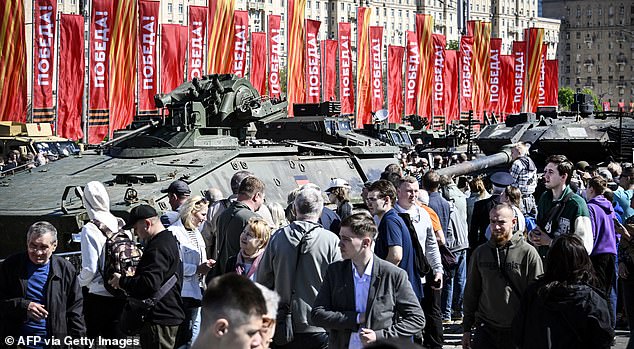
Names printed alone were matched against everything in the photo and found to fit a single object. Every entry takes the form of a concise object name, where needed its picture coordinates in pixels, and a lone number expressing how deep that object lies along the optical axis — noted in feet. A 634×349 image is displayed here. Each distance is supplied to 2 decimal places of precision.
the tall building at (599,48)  527.81
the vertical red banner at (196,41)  114.01
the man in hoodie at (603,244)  34.65
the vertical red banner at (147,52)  106.63
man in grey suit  24.17
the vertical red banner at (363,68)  140.77
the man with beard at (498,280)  27.07
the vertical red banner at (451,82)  155.53
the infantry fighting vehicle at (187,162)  44.96
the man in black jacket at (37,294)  26.81
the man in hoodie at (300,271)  27.14
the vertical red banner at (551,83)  165.58
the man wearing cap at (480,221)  39.32
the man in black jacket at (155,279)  27.30
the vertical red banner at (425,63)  145.28
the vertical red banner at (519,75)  161.99
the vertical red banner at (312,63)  128.26
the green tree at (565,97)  445.78
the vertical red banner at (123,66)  100.37
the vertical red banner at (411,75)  149.38
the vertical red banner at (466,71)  152.56
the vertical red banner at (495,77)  158.61
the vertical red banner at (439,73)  152.87
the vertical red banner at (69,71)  100.73
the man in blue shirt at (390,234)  30.09
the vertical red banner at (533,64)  160.04
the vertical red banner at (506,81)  160.97
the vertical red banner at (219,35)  110.93
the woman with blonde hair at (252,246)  28.55
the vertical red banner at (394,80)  150.12
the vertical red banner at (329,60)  145.18
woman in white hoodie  28.94
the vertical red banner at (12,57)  89.97
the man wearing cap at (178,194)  36.24
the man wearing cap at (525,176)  45.57
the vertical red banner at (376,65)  145.79
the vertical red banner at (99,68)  99.25
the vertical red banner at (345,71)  141.59
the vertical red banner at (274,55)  130.91
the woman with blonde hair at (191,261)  30.22
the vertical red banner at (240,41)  114.73
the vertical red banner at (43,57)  96.53
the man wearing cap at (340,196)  40.98
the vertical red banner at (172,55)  110.63
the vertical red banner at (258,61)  124.88
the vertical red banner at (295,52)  122.42
